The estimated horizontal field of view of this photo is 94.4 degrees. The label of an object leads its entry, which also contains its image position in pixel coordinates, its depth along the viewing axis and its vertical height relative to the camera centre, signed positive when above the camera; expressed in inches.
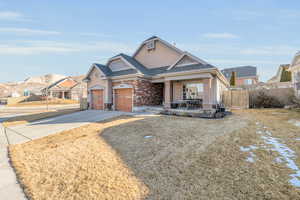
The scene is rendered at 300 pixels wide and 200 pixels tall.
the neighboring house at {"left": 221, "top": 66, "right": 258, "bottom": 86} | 1338.6 +227.7
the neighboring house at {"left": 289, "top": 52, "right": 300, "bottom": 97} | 506.8 +95.8
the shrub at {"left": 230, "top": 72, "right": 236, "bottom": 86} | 1091.9 +144.0
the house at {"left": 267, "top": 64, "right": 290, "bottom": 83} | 992.2 +202.7
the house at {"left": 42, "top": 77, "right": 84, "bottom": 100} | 1526.8 +110.4
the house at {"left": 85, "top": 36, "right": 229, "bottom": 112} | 426.0 +69.6
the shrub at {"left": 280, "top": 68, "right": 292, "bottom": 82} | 977.1 +149.8
